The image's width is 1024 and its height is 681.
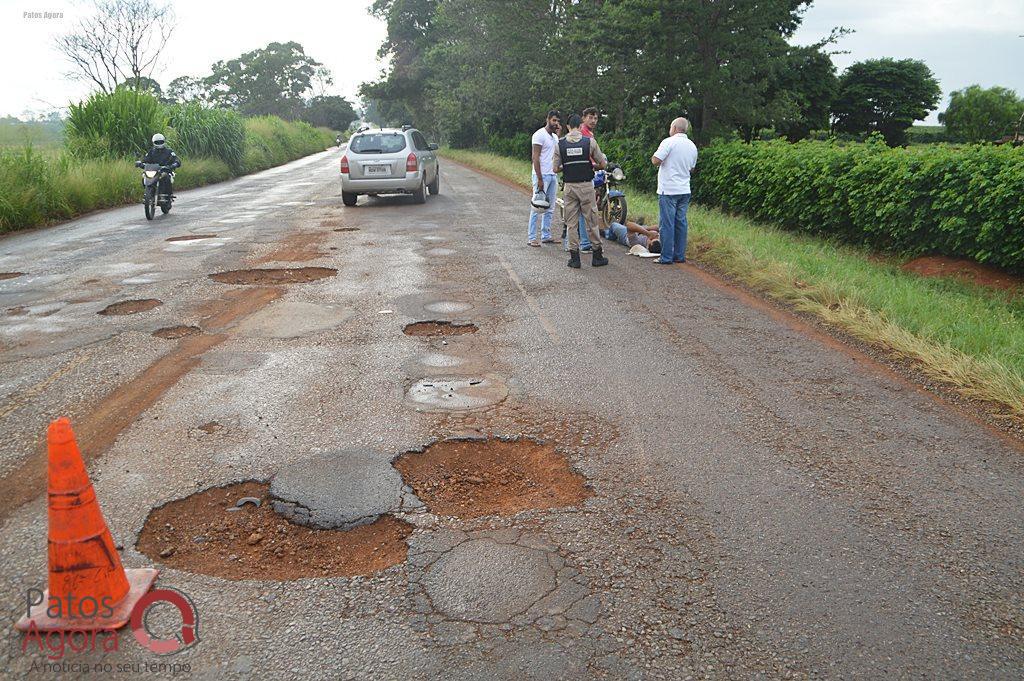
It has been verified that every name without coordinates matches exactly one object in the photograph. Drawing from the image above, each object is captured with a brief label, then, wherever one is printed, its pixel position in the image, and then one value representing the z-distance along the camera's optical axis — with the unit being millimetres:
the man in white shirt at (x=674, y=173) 9906
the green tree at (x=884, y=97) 35500
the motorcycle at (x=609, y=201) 12359
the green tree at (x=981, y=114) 41734
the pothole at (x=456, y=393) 5055
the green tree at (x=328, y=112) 109438
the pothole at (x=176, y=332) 6688
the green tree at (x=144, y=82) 64062
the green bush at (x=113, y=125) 22766
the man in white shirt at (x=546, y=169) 10961
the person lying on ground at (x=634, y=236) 11039
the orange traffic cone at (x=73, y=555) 2762
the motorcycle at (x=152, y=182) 15055
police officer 9781
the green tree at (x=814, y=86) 26203
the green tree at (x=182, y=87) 110125
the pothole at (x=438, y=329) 6805
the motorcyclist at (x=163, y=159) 15312
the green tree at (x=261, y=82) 105875
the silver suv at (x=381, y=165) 16609
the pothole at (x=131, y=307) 7516
